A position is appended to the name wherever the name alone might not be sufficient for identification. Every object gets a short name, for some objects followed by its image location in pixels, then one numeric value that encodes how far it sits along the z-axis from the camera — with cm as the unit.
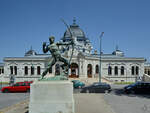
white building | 5081
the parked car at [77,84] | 3065
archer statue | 1076
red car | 2459
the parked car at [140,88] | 2294
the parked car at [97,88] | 2422
